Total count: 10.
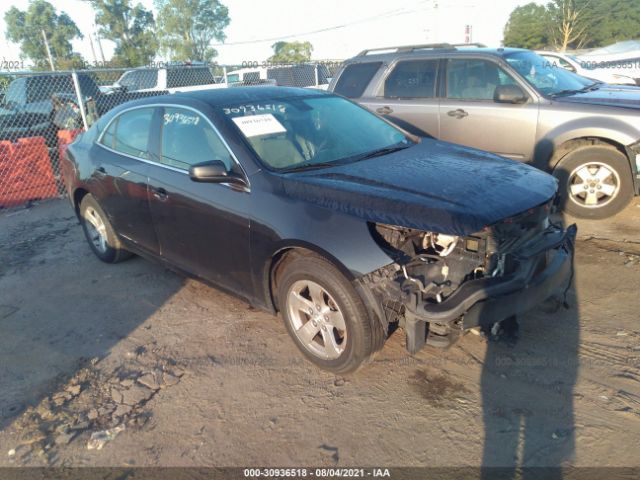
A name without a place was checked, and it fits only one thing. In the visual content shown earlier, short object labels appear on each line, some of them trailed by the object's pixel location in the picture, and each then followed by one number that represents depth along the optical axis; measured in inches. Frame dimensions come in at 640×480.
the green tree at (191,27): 2324.1
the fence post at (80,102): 334.1
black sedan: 107.8
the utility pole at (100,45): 1941.4
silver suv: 209.3
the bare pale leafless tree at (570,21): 1708.2
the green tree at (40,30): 2018.9
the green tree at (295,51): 1932.1
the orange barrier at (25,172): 304.7
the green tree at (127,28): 2018.9
